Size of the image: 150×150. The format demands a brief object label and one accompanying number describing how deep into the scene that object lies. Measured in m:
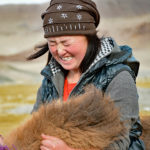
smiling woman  1.48
